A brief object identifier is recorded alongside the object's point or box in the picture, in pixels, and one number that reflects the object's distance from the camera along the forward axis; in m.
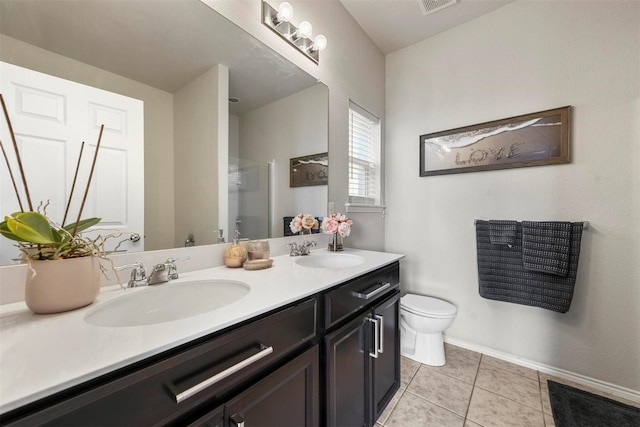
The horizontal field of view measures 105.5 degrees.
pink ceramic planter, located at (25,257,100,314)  0.62
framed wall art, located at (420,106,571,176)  1.68
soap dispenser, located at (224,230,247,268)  1.17
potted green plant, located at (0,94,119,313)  0.62
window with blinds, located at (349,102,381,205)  2.09
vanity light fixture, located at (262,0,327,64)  1.40
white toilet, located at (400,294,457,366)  1.76
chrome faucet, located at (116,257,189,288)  0.87
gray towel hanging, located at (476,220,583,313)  1.57
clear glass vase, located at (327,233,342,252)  1.73
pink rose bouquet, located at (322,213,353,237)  1.65
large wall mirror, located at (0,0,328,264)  0.80
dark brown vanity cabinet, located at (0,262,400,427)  0.45
